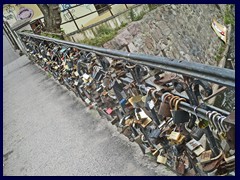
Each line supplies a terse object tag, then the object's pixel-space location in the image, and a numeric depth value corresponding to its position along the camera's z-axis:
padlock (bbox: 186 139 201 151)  1.66
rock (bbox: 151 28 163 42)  10.62
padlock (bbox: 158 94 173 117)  1.64
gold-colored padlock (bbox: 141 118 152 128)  2.06
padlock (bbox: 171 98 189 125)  1.58
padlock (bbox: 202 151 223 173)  1.52
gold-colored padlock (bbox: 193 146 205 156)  1.65
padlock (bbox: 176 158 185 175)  1.76
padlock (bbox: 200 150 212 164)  1.57
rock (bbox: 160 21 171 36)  10.99
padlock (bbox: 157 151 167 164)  1.84
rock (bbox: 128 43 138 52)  9.92
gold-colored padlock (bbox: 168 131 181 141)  1.71
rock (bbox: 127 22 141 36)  10.43
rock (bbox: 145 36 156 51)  10.35
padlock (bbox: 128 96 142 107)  2.02
